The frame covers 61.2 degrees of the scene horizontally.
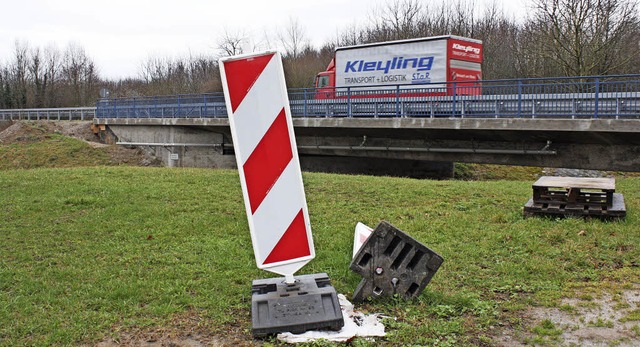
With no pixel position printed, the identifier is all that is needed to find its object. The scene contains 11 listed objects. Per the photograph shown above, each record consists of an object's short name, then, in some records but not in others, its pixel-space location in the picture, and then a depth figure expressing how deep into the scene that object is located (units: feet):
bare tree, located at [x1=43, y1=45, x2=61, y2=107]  225.52
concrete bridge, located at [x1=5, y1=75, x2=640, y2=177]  49.62
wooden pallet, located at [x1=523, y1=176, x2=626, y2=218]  23.89
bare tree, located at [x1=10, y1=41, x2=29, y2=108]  223.71
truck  70.28
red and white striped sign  11.52
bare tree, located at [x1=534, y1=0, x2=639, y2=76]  87.71
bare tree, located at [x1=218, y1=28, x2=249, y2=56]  171.63
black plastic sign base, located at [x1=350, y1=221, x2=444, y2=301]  13.02
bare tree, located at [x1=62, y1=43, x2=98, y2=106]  232.73
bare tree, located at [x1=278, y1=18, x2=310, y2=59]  185.37
